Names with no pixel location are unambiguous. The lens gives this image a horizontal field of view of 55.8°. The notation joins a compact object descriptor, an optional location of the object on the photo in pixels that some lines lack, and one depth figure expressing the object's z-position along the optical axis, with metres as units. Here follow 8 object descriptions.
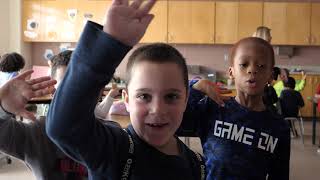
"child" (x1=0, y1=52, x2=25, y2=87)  3.53
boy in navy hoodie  0.50
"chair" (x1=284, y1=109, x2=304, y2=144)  4.79
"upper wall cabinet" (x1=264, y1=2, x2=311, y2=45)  6.52
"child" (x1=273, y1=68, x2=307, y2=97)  4.18
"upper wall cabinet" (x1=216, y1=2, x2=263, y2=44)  6.60
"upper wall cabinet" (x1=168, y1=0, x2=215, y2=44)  6.64
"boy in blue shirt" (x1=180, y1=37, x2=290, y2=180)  1.08
